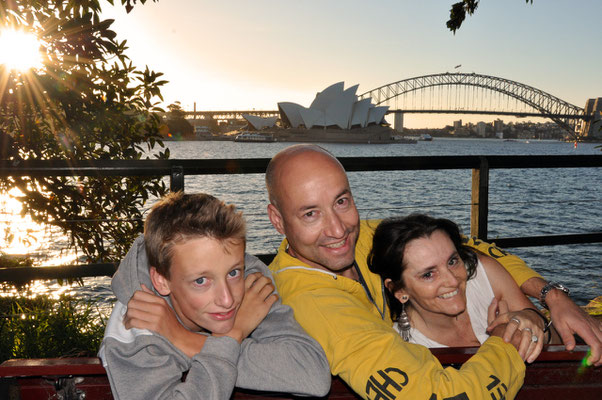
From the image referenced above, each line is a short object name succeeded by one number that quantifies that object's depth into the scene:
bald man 1.35
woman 2.01
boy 1.32
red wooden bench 1.34
